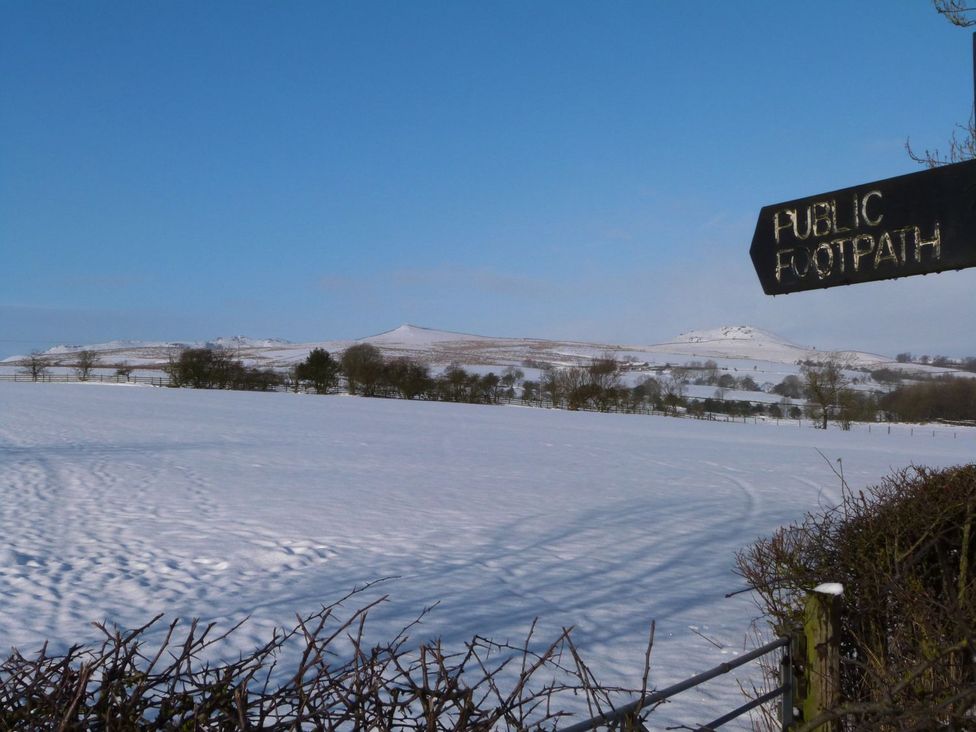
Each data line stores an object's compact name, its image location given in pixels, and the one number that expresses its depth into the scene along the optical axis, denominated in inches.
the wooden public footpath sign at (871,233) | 77.2
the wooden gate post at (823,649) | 94.7
